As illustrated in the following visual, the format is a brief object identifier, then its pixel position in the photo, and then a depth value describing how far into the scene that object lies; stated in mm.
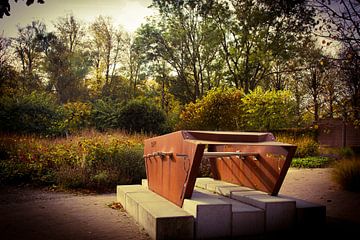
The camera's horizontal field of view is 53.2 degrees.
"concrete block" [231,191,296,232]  4906
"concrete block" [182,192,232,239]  4574
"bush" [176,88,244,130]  20828
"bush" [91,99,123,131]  20906
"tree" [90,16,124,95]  33469
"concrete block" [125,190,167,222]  5686
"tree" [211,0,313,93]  27672
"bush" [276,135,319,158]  16906
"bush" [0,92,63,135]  17922
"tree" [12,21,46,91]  28923
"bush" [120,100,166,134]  20766
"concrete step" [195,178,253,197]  6141
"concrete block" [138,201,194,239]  4402
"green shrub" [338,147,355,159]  14075
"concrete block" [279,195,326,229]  5074
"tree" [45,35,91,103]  30375
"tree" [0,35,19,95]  22578
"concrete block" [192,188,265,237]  4746
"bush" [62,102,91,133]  18422
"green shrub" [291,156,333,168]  13891
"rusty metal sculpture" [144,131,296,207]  5066
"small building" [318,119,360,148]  23797
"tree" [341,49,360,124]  7636
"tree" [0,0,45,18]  3961
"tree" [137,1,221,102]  31125
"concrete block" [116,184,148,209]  6746
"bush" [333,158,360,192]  8125
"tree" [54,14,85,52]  31438
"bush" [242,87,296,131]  21359
